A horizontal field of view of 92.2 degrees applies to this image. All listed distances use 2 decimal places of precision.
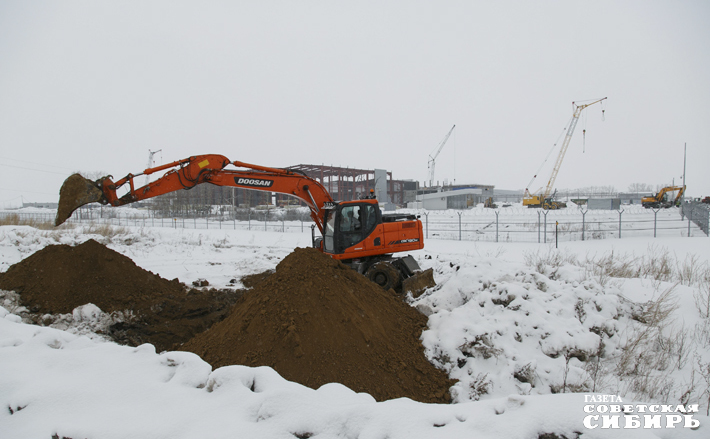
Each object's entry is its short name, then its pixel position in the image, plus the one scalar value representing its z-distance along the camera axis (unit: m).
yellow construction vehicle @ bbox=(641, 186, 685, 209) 45.91
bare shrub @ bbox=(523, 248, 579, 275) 7.72
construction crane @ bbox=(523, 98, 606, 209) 51.29
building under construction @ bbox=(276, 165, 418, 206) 52.00
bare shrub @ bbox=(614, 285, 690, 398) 4.21
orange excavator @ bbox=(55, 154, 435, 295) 8.45
